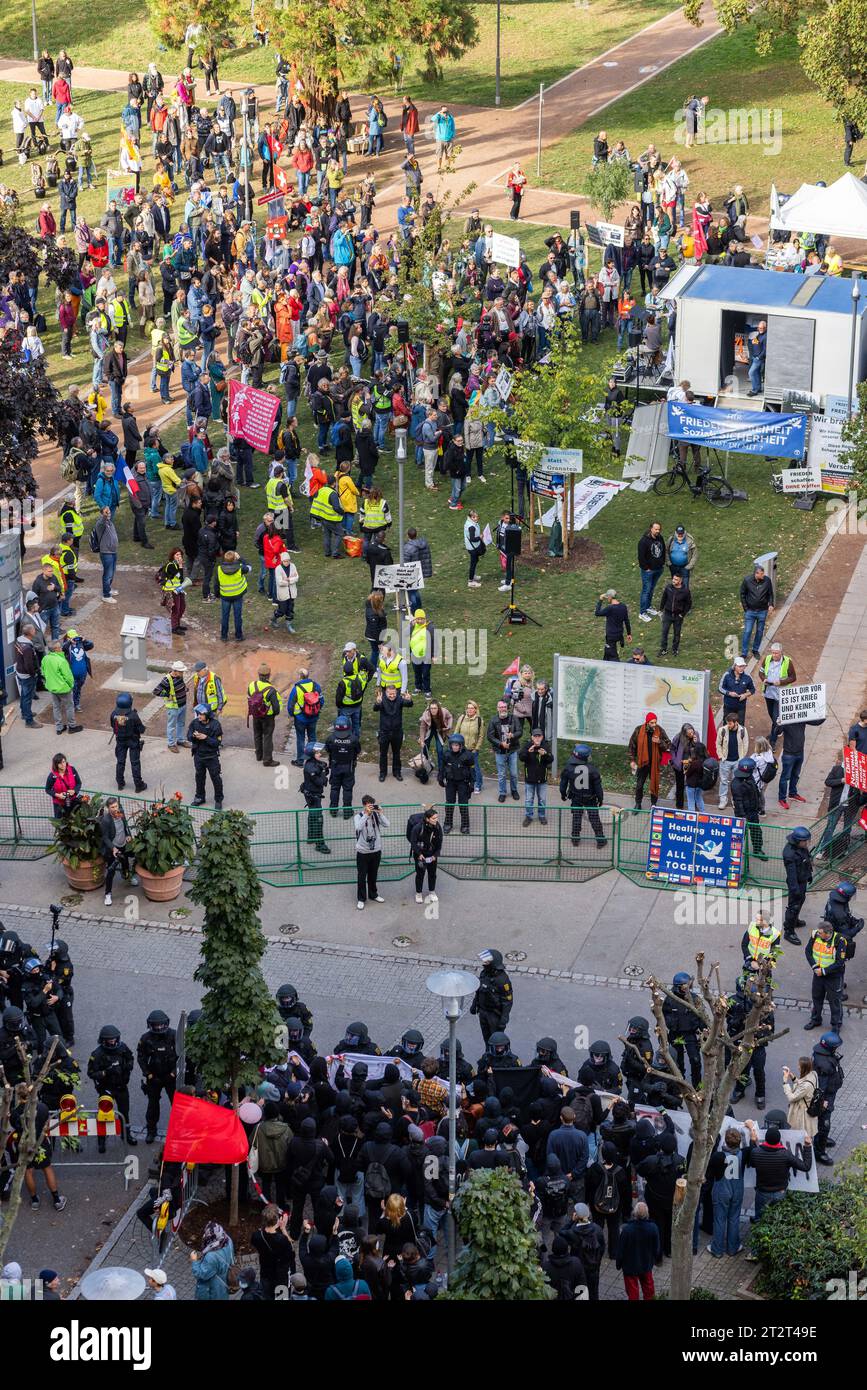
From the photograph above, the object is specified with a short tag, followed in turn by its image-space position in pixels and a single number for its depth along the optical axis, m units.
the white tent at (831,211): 39.38
